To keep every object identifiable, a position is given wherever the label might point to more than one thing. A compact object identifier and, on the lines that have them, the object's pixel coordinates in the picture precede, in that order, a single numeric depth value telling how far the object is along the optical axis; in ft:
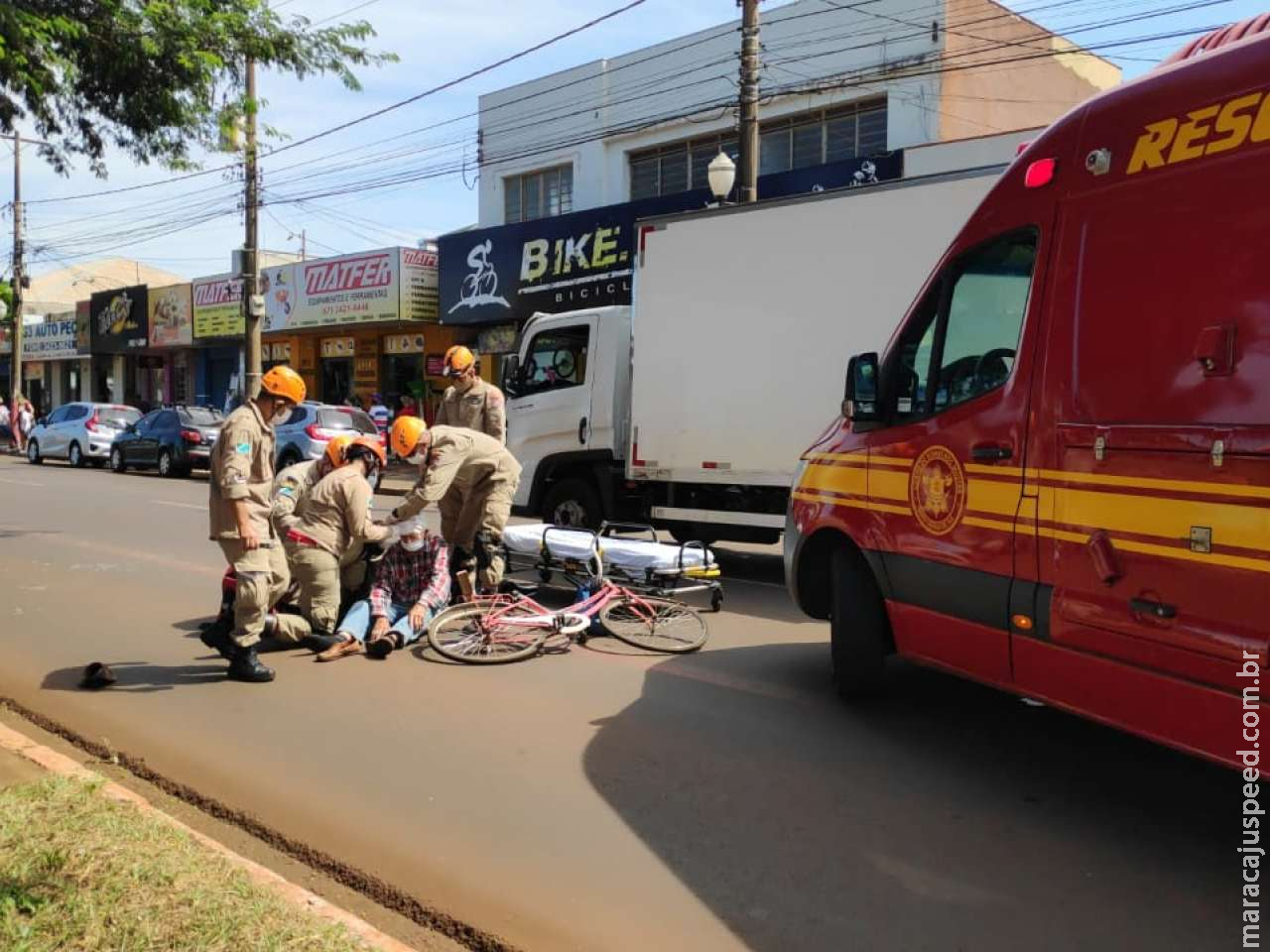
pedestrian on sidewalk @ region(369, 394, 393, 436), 75.82
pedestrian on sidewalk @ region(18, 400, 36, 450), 102.89
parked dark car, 71.26
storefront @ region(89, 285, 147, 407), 115.44
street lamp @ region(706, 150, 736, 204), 45.98
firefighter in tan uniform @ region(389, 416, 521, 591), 22.34
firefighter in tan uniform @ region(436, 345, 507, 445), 27.17
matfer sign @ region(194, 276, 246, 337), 100.48
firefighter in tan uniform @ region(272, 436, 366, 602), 21.21
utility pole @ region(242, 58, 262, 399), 66.85
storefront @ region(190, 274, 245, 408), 101.24
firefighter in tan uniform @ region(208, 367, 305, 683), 18.04
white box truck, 26.25
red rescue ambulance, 10.75
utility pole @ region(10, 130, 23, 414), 111.75
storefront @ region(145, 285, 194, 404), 108.27
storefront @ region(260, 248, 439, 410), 80.48
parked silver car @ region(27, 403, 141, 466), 81.66
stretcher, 23.09
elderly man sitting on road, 20.68
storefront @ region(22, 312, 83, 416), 131.54
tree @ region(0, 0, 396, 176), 28.81
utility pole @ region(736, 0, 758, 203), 43.75
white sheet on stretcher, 23.04
